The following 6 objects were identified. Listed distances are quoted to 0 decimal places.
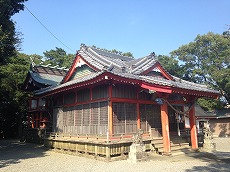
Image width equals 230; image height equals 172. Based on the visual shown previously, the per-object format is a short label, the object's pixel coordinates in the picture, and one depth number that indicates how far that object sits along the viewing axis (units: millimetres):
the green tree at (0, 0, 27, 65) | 10278
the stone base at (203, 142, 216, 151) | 11552
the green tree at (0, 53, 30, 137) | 18956
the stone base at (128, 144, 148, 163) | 8906
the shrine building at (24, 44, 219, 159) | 10056
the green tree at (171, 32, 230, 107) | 30473
